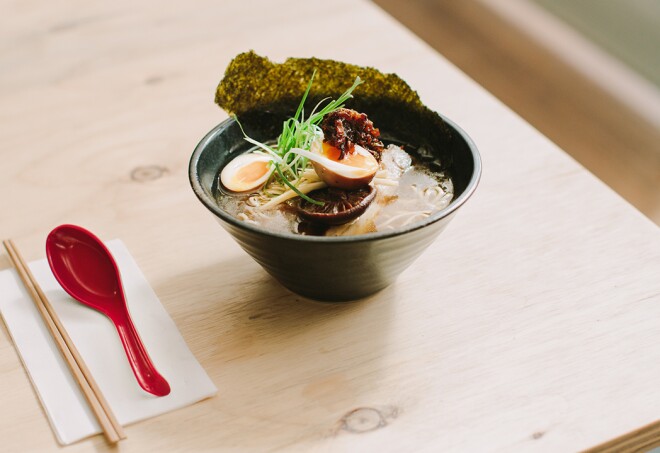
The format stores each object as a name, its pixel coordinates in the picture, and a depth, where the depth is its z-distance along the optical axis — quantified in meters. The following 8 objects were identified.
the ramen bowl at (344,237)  0.81
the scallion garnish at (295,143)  0.96
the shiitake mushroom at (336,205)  0.89
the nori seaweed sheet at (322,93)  1.04
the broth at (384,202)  0.92
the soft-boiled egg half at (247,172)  0.99
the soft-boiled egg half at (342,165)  0.90
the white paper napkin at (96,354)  0.82
